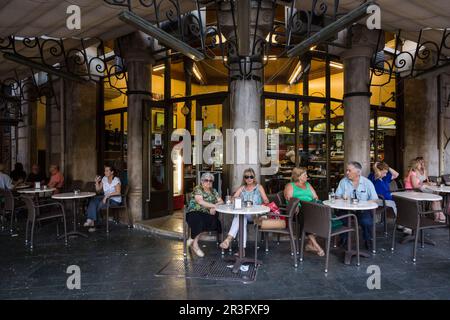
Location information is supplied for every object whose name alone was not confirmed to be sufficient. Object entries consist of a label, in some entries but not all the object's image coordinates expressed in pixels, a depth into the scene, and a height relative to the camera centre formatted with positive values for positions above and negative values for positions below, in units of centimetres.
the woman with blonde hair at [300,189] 522 -53
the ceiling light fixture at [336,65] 755 +198
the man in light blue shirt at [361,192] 516 -57
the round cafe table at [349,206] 451 -69
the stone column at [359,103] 702 +106
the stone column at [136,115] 730 +87
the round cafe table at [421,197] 538 -70
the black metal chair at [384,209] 578 -94
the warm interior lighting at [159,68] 773 +198
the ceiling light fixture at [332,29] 318 +127
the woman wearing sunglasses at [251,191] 522 -56
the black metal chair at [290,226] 453 -98
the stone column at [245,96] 583 +103
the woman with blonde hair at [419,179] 666 -50
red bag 516 -81
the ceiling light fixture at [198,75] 714 +169
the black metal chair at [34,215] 555 -98
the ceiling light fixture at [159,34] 345 +131
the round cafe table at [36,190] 702 -71
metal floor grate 409 -146
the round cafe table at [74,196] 600 -72
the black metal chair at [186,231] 505 -118
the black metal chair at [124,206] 660 -100
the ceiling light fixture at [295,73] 712 +171
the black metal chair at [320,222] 424 -87
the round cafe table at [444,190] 621 -66
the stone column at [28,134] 1151 +75
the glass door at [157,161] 736 -12
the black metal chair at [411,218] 471 -92
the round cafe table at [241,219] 435 -84
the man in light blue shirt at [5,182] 805 -61
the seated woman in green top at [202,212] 503 -85
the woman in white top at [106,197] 670 -82
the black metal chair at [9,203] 674 -93
